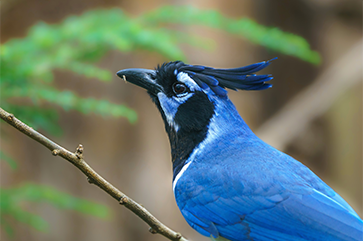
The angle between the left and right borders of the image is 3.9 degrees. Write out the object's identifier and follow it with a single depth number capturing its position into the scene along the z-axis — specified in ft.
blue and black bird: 13.85
